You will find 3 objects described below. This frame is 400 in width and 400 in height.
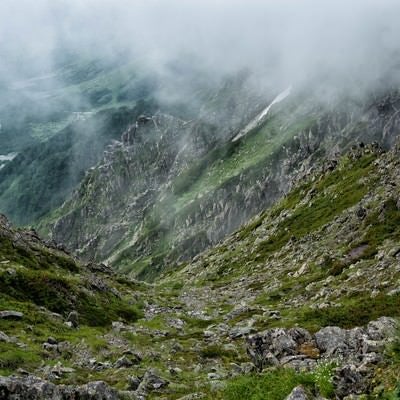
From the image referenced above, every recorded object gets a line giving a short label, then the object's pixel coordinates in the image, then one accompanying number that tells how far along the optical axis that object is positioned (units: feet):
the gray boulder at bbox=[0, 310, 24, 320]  140.36
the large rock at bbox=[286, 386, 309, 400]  58.95
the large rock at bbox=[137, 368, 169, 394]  88.58
